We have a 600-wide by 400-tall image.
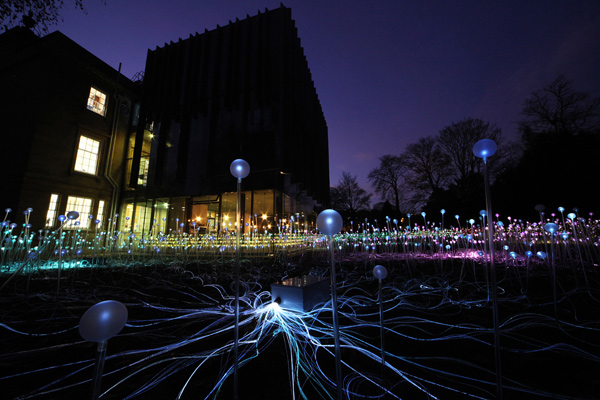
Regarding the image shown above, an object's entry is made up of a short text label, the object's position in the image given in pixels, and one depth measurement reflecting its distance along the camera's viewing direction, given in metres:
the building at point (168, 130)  9.37
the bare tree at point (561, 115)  11.55
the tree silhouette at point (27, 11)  4.67
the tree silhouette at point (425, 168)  16.56
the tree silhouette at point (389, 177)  19.97
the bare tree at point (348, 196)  26.34
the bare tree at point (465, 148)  14.76
